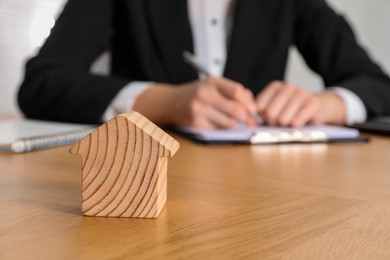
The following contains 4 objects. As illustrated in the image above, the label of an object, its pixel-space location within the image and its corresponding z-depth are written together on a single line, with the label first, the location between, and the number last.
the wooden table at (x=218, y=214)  0.31
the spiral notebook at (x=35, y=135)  0.69
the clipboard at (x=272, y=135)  0.83
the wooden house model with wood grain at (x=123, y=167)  0.37
